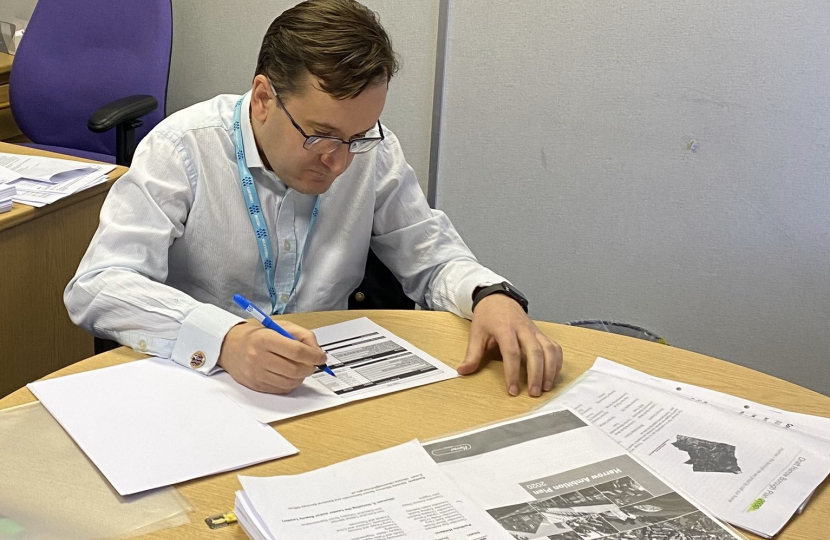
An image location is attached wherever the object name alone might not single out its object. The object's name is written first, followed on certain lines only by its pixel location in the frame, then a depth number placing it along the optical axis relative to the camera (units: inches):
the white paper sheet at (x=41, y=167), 80.1
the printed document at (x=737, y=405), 45.4
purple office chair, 105.7
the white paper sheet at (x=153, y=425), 37.9
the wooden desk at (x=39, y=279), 75.4
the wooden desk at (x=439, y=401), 37.4
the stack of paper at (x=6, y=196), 72.7
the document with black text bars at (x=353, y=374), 44.3
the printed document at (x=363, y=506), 33.5
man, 48.4
